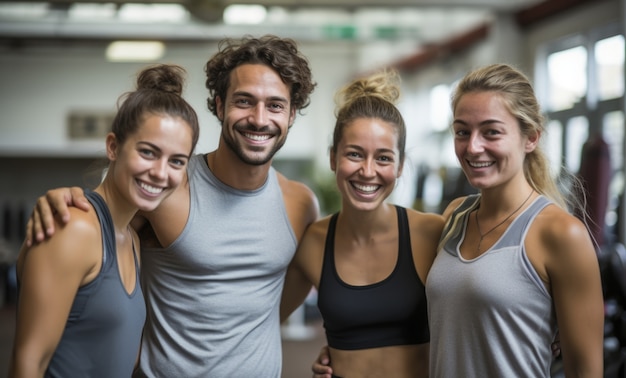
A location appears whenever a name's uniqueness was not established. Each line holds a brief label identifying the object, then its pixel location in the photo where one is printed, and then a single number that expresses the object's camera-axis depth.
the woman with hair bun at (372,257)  2.46
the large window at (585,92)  7.56
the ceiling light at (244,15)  8.77
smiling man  2.45
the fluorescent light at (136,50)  11.14
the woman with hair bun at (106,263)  1.79
